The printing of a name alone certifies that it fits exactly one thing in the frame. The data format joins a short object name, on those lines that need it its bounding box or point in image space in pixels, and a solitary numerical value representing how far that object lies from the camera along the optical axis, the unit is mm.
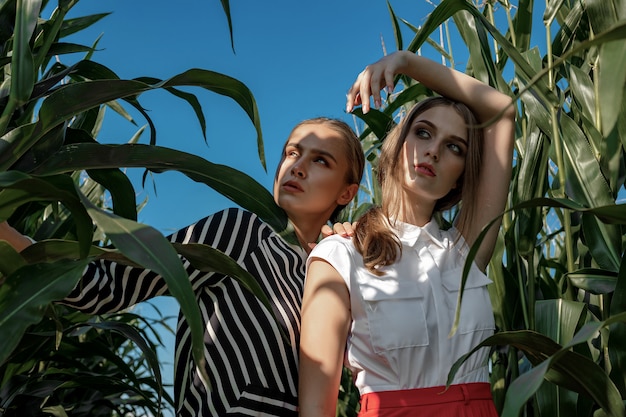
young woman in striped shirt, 943
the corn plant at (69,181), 543
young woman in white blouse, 888
